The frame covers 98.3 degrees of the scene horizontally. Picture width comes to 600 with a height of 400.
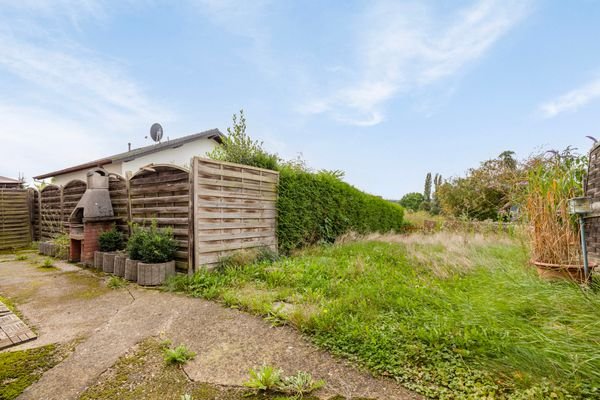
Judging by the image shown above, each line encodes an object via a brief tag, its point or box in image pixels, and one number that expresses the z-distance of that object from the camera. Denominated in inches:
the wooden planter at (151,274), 171.5
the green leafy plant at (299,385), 71.0
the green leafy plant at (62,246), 264.9
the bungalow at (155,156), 403.5
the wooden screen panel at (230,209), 181.9
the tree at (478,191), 617.3
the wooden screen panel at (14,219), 341.4
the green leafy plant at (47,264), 227.6
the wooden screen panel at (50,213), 321.4
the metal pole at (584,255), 125.0
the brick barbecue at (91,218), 226.5
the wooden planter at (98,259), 217.1
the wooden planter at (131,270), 182.5
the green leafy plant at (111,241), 223.0
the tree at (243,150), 244.8
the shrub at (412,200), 1009.5
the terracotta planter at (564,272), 130.9
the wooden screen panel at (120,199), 233.0
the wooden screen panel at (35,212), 362.3
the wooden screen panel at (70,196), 293.0
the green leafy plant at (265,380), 71.5
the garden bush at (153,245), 176.2
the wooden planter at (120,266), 195.3
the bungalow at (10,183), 558.9
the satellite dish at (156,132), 464.0
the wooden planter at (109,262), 205.8
